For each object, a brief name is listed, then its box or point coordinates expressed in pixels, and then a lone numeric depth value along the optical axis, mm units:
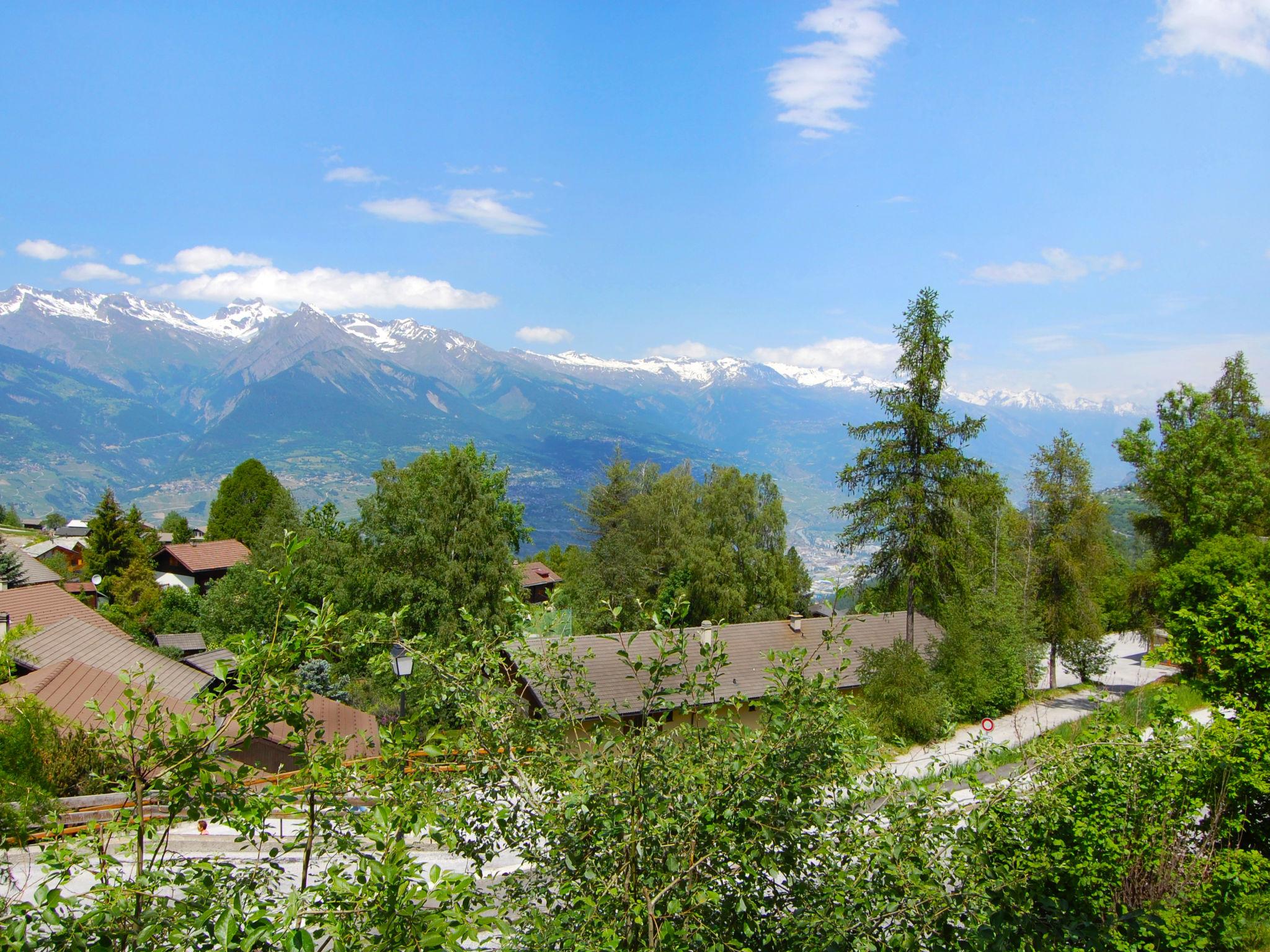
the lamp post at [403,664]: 12984
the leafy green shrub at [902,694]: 23359
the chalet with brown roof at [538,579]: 62375
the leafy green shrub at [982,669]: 25766
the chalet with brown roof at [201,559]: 57062
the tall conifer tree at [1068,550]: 31641
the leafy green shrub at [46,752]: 13812
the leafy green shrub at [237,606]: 39125
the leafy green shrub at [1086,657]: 32469
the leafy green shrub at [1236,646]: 12766
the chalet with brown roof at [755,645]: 24906
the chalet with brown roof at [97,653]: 21359
